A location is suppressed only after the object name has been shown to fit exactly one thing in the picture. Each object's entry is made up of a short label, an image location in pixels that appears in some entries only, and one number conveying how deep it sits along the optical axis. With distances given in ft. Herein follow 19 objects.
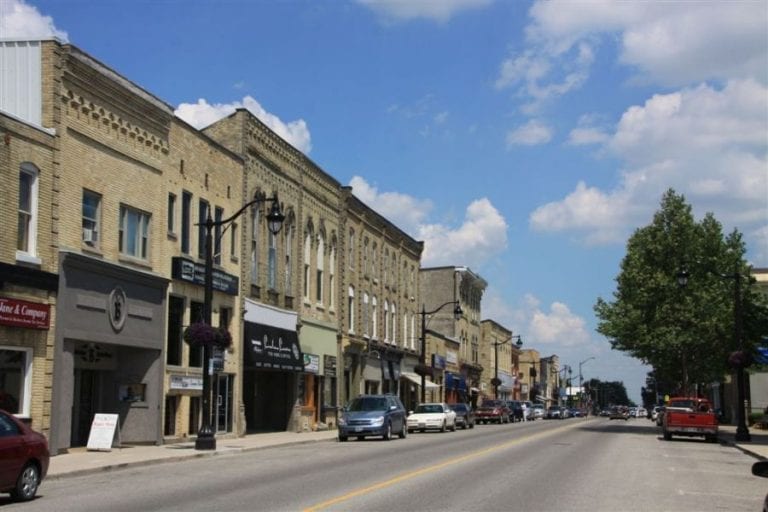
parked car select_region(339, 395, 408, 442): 110.52
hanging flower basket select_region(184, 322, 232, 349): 85.20
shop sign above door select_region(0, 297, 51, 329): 69.10
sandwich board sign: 78.28
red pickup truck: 115.24
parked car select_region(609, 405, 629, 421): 301.22
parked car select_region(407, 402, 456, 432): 144.05
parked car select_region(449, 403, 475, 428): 159.22
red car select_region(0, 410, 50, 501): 43.75
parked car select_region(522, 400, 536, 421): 259.31
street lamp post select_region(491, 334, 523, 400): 237.16
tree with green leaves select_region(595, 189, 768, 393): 142.61
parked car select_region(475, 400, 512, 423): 206.90
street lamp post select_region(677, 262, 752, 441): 115.65
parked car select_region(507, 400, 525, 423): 233.55
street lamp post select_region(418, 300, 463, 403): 173.35
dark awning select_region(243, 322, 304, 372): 115.24
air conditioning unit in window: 82.33
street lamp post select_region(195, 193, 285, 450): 83.97
